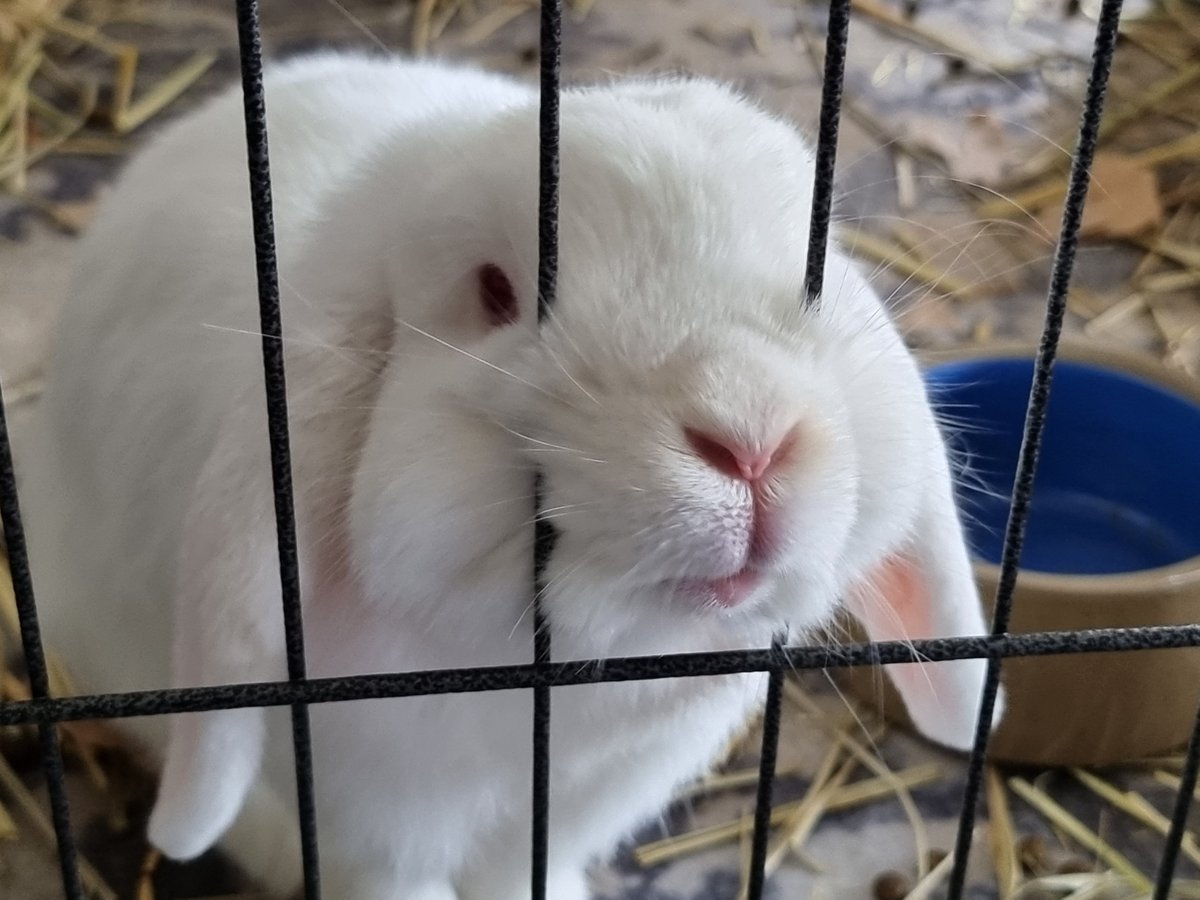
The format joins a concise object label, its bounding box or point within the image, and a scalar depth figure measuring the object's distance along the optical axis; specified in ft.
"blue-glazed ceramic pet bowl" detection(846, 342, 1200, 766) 1.16
